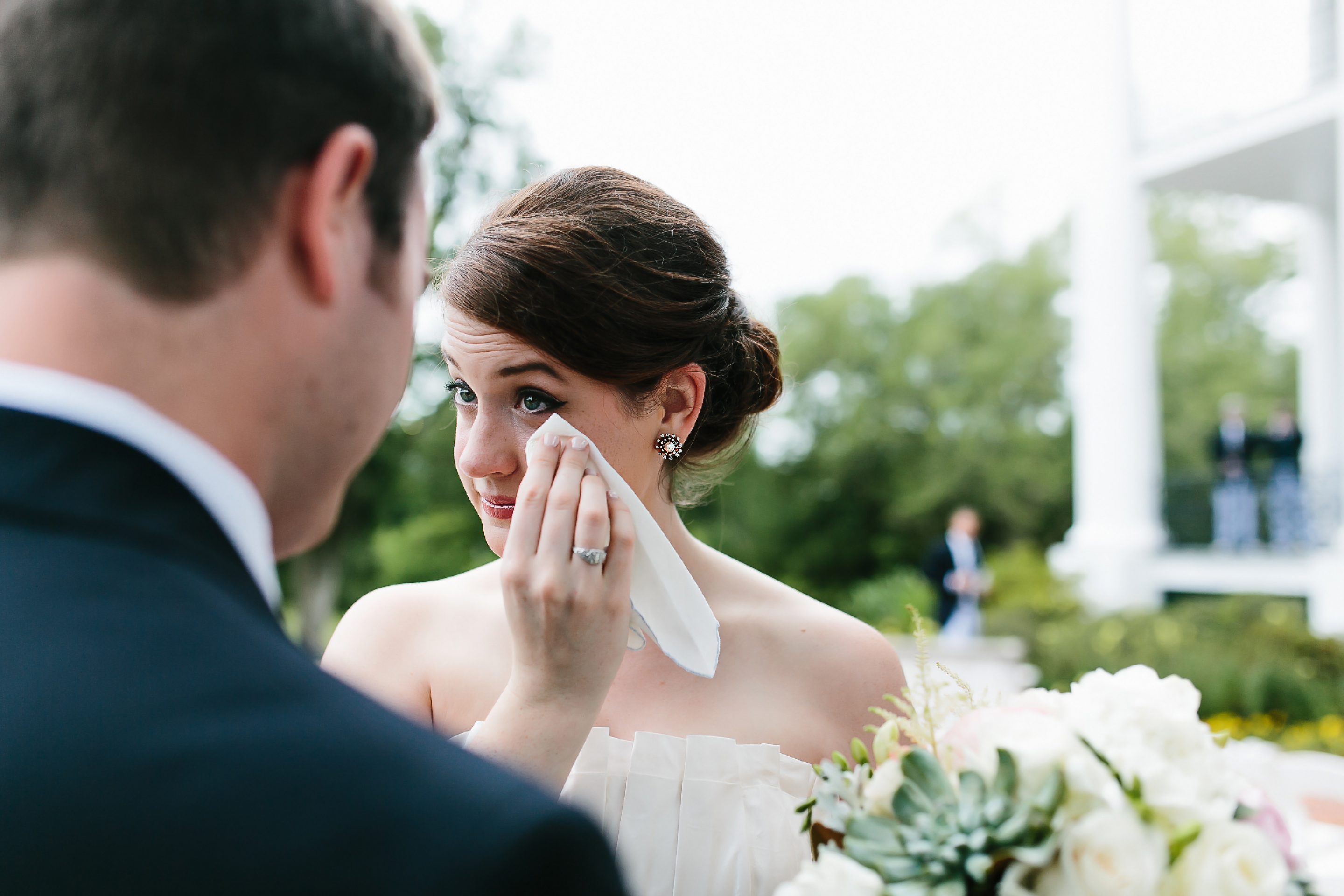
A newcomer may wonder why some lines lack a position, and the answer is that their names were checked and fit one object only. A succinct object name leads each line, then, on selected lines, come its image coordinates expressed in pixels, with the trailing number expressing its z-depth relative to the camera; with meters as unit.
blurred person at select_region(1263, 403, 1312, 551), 13.66
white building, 13.98
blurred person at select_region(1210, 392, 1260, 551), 14.74
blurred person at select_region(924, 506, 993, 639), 14.34
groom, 0.81
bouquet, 1.21
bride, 2.26
